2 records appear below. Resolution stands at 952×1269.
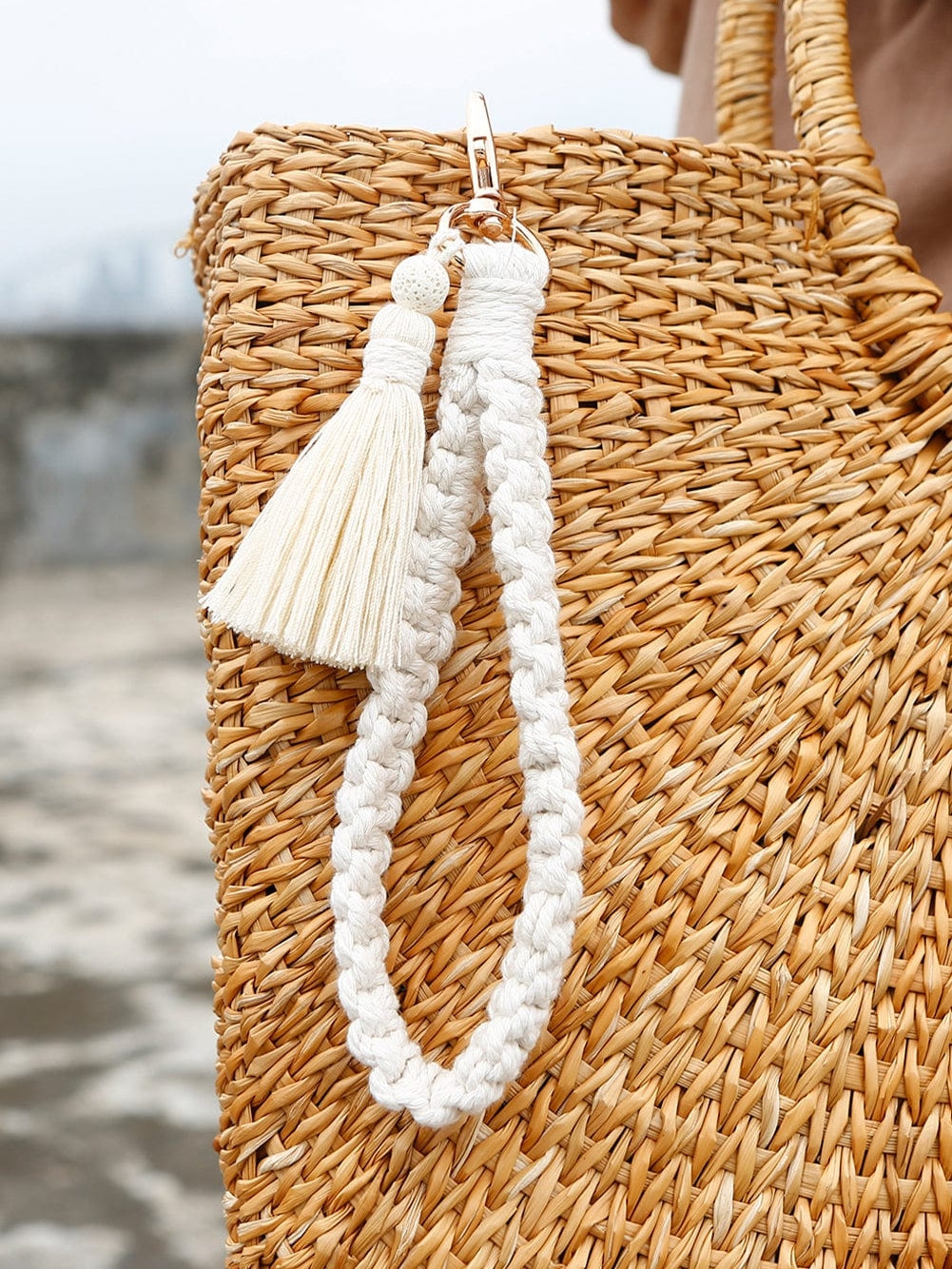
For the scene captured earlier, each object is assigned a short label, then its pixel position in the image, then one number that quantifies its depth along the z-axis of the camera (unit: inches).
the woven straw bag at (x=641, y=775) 15.0
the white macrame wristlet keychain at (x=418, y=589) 13.8
